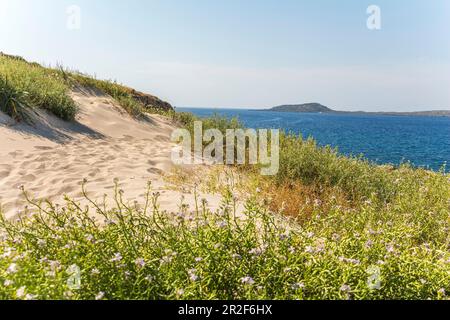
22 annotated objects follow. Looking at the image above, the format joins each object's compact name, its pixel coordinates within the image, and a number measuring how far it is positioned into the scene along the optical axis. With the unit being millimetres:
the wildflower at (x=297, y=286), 2462
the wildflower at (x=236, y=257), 2643
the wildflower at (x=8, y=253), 2600
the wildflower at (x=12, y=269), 2293
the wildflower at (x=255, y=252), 2830
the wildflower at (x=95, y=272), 2398
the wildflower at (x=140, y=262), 2430
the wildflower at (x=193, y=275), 2364
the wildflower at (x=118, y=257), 2527
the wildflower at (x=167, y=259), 2624
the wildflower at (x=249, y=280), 2332
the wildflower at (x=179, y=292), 2276
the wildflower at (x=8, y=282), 2182
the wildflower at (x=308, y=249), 2695
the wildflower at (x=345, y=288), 2373
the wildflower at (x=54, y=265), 2447
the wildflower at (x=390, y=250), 2855
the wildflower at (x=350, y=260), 2664
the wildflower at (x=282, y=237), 2947
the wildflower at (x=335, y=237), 3379
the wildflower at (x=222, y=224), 2961
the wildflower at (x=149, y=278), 2391
